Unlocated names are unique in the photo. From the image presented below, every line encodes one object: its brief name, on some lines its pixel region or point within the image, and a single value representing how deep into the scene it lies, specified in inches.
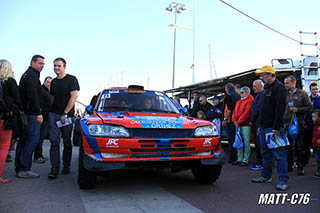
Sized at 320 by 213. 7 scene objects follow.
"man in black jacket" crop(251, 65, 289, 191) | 152.0
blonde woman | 158.6
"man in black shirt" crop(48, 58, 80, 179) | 177.2
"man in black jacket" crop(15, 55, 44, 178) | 175.5
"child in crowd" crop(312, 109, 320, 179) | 178.9
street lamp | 920.3
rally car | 127.2
